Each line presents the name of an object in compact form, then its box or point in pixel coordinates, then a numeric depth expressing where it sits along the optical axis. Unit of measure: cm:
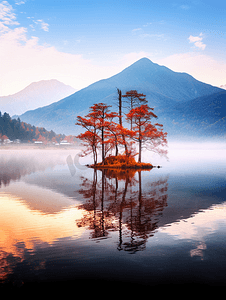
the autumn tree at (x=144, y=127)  4878
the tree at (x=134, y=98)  5107
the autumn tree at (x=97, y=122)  4728
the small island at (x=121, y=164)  4891
